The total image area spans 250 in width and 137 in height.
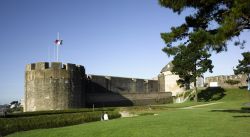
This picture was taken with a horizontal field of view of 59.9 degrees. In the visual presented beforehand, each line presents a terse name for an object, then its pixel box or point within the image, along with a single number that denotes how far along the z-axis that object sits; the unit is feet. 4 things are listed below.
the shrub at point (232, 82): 118.57
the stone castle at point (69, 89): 66.65
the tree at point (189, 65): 91.71
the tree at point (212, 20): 28.29
